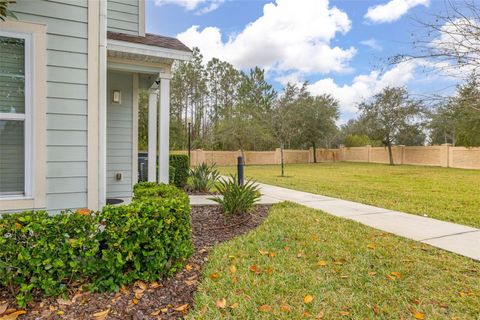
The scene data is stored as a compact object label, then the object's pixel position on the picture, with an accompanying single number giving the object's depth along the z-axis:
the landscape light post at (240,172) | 6.43
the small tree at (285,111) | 17.97
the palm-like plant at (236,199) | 5.02
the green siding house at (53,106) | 2.81
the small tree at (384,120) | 24.05
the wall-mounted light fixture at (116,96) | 6.31
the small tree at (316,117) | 26.17
